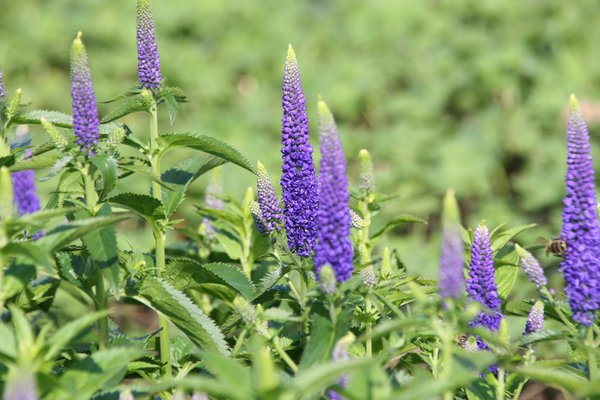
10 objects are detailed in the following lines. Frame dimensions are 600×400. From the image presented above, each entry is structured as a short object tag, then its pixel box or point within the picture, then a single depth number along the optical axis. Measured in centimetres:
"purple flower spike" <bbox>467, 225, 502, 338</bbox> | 557
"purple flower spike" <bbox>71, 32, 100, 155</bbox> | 550
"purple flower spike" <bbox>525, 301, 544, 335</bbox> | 567
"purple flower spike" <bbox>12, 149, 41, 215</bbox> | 723
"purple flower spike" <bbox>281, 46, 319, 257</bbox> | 569
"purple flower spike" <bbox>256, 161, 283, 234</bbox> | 602
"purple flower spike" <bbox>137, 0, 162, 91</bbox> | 614
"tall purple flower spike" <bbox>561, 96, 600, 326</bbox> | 520
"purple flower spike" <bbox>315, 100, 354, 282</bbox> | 493
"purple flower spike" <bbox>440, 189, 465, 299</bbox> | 430
